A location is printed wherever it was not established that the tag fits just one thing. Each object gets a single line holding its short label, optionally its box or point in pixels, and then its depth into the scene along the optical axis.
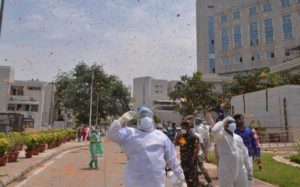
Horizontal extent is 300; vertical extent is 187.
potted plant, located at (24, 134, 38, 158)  16.63
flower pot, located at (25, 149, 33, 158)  16.62
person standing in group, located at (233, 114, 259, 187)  7.21
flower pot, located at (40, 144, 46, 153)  19.54
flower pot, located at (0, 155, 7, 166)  12.83
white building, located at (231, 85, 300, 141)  31.02
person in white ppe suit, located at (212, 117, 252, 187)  5.66
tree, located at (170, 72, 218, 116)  48.44
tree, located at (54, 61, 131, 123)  51.97
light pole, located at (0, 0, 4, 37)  11.24
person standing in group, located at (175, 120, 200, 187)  7.18
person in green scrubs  13.08
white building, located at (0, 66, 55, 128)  68.31
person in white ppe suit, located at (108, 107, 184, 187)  4.15
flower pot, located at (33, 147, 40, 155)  17.73
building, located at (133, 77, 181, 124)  121.88
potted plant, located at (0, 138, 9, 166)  12.45
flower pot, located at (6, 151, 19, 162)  14.50
